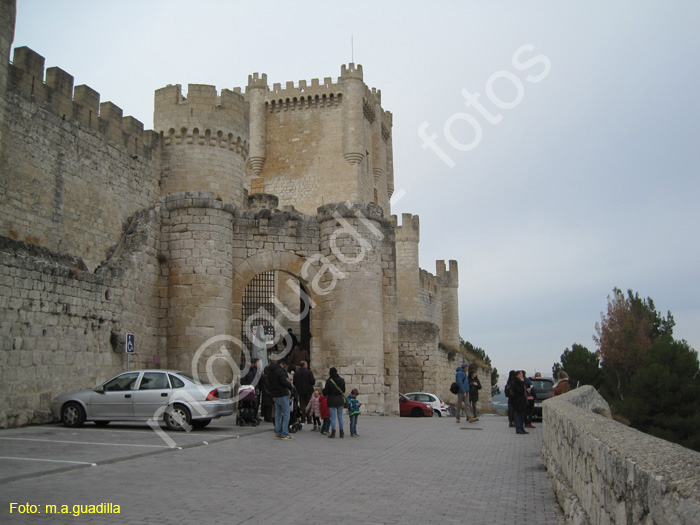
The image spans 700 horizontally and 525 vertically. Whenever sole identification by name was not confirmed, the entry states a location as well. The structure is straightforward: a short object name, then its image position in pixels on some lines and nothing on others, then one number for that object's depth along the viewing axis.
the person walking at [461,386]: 16.86
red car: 23.27
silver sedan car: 11.61
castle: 12.66
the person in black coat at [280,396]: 11.46
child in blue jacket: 12.50
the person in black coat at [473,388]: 17.50
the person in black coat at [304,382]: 13.62
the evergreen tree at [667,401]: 28.81
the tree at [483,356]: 73.62
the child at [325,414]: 12.54
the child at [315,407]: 13.19
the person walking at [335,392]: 12.10
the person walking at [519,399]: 14.18
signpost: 13.90
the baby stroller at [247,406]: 12.94
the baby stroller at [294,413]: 13.05
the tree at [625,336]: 42.16
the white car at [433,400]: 23.48
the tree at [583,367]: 43.38
